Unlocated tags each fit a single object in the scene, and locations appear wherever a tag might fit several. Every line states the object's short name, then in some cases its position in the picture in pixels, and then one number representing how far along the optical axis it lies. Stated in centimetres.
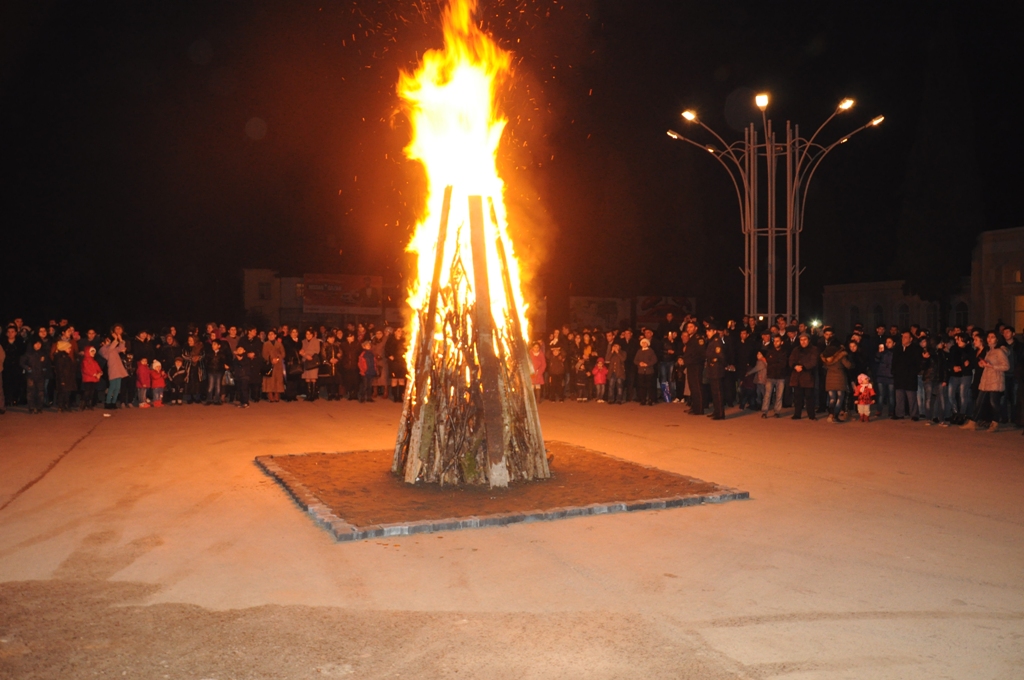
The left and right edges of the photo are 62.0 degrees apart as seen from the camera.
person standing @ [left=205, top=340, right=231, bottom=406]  1972
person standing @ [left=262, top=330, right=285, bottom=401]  2050
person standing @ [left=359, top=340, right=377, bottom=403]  2091
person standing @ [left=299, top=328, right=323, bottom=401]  2094
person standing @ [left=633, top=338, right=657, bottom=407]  2008
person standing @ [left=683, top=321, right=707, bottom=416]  1739
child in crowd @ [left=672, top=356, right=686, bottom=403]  2025
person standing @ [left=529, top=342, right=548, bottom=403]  2044
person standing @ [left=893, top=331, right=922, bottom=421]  1591
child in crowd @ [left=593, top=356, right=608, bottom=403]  2114
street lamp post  2086
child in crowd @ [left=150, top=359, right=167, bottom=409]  1930
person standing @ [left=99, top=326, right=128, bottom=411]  1856
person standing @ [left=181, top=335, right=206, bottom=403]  2006
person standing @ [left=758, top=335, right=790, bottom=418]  1680
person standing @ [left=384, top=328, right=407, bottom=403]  2088
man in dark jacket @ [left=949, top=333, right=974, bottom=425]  1511
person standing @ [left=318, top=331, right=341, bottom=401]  2134
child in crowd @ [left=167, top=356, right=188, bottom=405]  1988
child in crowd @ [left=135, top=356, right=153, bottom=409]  1916
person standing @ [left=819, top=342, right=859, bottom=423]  1609
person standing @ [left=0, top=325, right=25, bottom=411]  1820
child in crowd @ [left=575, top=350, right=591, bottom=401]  2141
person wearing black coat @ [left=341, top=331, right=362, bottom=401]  2095
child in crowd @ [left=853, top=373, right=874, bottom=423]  1605
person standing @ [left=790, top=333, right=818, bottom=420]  1630
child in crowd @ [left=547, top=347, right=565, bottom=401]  2112
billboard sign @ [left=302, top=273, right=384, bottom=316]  4475
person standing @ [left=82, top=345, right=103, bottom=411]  1816
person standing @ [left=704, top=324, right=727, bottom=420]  1667
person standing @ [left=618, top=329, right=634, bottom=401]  2069
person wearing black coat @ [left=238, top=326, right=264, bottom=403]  1984
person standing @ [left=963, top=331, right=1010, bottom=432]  1439
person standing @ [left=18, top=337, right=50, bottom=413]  1741
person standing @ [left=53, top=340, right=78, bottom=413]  1761
